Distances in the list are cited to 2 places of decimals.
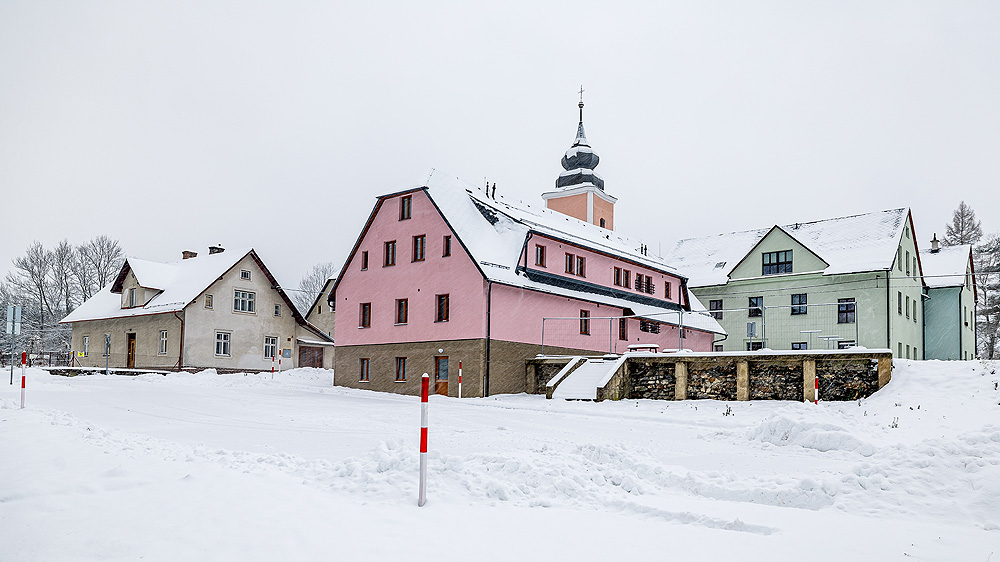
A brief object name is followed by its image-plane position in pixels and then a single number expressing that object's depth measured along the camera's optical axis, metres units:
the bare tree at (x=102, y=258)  62.72
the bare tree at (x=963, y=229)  57.44
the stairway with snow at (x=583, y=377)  23.69
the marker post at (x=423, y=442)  7.31
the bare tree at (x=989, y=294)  51.84
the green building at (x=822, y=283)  38.75
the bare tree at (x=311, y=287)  88.31
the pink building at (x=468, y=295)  29.22
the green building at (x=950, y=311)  45.97
